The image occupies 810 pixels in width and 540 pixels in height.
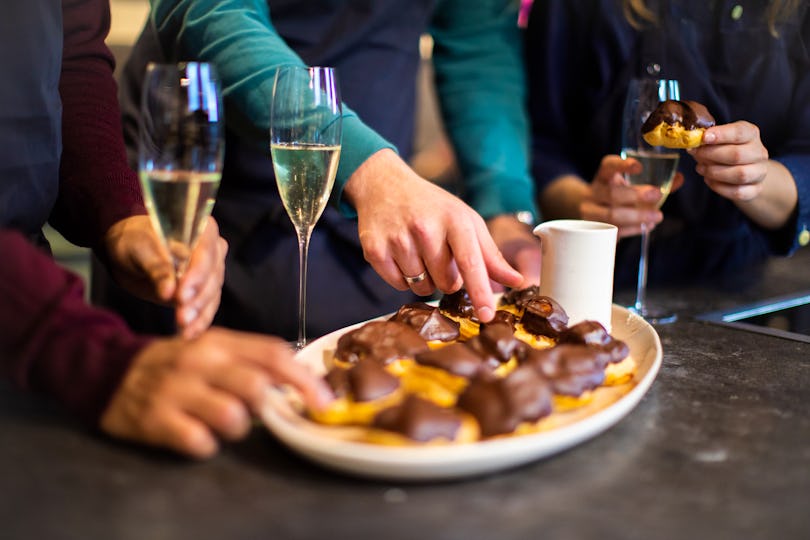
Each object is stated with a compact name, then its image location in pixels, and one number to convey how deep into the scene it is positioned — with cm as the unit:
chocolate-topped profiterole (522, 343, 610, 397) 83
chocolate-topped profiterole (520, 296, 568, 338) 104
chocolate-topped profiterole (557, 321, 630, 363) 94
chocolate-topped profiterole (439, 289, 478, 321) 112
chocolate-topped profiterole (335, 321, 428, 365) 90
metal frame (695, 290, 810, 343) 127
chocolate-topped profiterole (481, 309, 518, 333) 103
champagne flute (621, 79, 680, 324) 134
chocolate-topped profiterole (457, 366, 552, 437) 75
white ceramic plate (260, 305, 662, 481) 70
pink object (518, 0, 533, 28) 221
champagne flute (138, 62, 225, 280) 82
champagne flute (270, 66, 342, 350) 111
